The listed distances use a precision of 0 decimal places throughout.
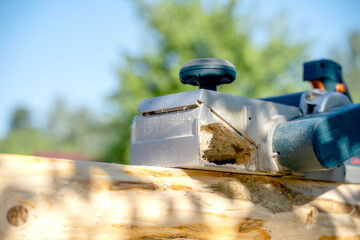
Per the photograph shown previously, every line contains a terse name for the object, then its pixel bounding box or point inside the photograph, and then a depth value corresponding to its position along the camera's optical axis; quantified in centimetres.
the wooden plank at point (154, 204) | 103
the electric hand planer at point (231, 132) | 146
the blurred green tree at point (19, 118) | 4009
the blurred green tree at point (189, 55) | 1058
